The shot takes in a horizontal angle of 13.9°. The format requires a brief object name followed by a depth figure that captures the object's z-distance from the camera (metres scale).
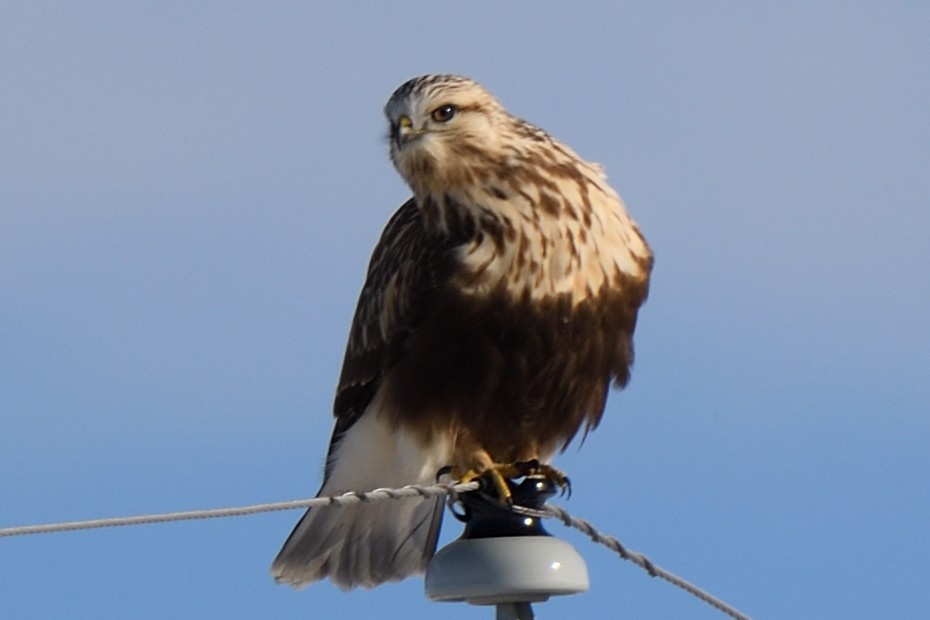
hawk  10.87
